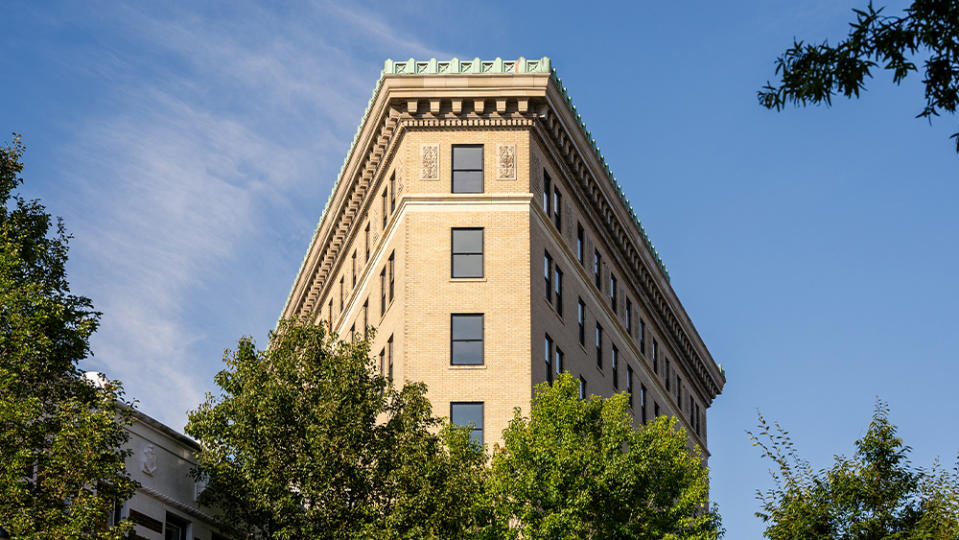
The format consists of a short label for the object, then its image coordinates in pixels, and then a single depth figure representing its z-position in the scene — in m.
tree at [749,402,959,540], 33.69
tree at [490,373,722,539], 43.59
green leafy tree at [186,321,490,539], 39.28
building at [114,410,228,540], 41.38
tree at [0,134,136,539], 30.80
